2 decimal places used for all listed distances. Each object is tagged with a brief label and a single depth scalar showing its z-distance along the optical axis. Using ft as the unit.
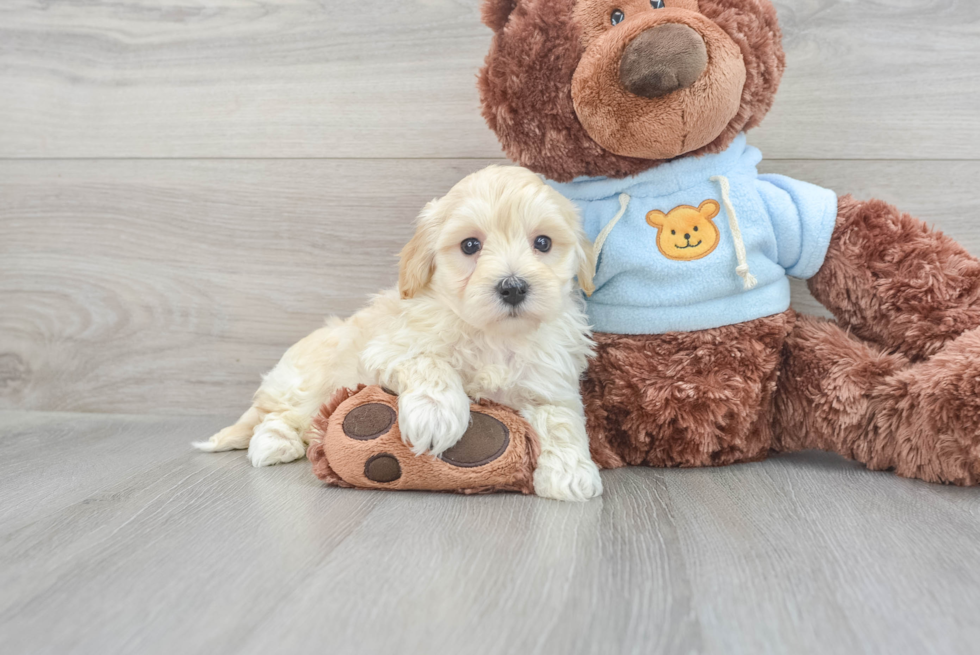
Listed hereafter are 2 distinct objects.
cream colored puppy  3.17
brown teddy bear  3.43
